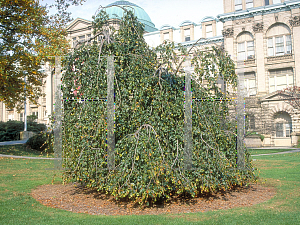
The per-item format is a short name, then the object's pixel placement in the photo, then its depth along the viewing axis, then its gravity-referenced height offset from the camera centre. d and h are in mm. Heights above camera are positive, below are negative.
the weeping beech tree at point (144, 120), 6148 +89
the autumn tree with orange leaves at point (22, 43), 16141 +5195
